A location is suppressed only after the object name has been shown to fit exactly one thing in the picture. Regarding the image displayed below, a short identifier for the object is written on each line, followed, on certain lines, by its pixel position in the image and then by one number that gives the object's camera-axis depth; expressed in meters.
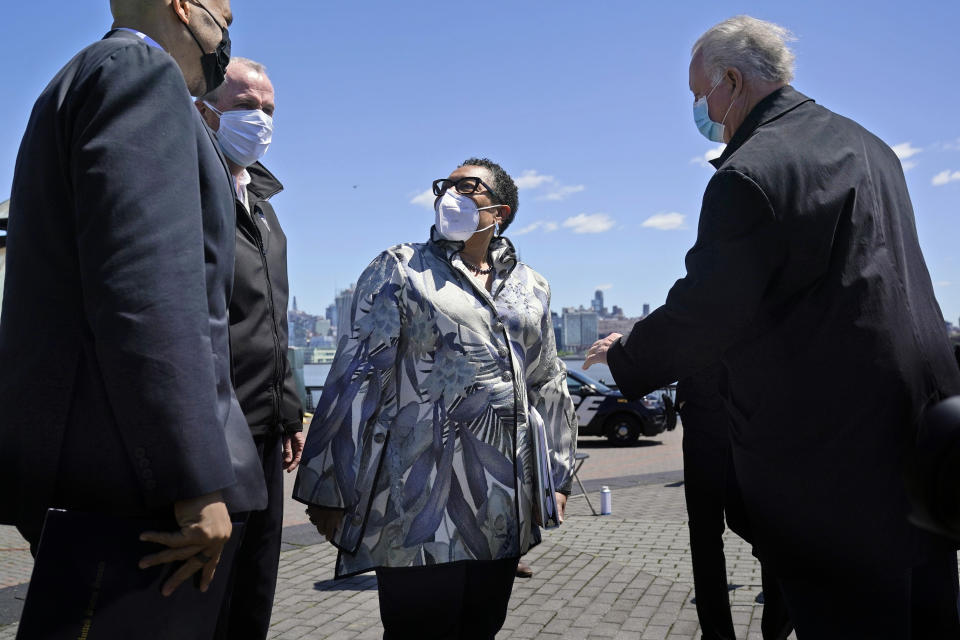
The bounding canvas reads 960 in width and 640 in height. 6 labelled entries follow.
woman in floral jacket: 2.86
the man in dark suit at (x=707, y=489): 4.02
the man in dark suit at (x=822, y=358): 2.06
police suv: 16.33
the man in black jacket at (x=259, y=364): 2.97
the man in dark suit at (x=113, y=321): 1.58
